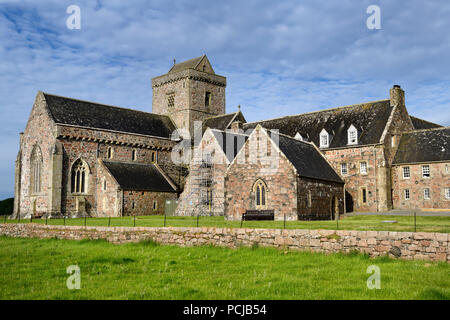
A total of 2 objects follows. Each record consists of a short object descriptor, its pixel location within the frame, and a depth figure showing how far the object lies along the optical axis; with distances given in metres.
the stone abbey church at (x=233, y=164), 34.56
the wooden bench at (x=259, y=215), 30.02
